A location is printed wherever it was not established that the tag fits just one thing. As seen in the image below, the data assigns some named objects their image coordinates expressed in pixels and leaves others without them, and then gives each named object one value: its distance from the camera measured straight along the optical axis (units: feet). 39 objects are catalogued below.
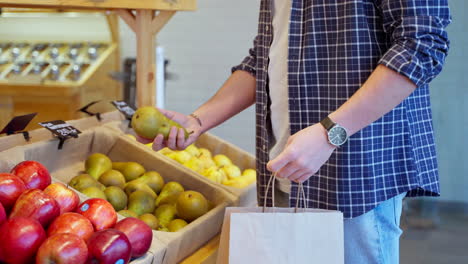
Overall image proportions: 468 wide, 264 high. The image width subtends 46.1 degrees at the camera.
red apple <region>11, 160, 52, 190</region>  4.71
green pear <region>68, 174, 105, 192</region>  5.87
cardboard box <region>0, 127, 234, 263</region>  5.00
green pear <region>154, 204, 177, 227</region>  6.02
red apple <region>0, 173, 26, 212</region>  4.28
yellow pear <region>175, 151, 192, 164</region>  7.77
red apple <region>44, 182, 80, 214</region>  4.64
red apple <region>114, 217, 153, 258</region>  4.34
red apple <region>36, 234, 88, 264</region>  3.73
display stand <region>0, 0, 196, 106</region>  6.92
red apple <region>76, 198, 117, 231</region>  4.50
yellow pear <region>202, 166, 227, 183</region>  7.46
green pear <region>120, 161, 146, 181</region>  6.71
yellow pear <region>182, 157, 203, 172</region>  7.61
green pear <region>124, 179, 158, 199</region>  6.40
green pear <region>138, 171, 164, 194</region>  6.64
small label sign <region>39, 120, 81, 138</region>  6.01
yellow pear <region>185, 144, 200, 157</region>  8.18
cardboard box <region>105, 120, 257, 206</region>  7.40
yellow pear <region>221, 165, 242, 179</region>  7.82
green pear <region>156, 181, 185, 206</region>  6.50
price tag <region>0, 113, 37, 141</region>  5.76
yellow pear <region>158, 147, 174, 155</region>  7.97
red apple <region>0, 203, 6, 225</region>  4.01
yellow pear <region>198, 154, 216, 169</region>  7.86
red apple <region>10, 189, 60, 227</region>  4.16
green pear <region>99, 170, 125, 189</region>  6.34
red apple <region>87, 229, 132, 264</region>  3.91
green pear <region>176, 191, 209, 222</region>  5.98
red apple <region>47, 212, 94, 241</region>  4.12
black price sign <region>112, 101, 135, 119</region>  7.53
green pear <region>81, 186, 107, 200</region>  5.67
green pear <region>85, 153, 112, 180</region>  6.47
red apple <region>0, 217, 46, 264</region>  3.78
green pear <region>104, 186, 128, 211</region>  5.91
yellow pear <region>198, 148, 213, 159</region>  8.34
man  4.03
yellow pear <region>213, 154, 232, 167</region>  8.23
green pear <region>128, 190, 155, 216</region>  6.06
